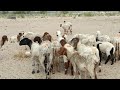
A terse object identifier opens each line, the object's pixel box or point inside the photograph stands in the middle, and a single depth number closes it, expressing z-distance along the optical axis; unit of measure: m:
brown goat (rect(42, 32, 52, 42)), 11.51
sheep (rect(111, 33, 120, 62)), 11.17
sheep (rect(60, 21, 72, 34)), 19.64
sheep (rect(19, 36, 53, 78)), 9.20
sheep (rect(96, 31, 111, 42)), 11.77
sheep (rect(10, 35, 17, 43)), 15.93
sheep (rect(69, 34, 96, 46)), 10.77
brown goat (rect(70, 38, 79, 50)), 10.51
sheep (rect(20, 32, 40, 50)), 13.50
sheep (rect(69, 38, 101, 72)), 8.51
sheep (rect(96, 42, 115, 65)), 10.43
